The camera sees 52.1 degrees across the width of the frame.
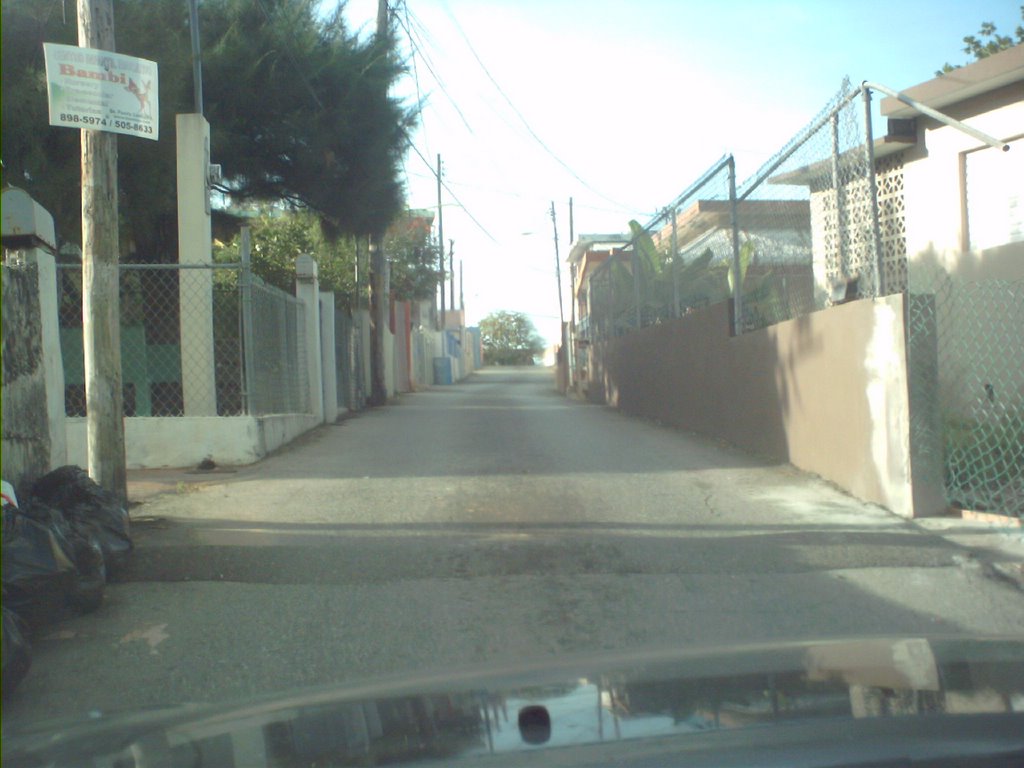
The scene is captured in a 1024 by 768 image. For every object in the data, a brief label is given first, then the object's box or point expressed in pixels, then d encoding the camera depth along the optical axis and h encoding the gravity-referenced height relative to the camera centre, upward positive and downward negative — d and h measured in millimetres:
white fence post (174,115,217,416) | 10680 +1519
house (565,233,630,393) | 25323 +2067
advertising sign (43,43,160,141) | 6328 +1966
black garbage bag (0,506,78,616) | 4598 -698
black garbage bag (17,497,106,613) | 5188 -752
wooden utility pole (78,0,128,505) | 6809 +750
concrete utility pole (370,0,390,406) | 20098 +1513
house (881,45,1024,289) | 10492 +2114
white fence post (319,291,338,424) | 15375 +626
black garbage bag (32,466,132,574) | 5754 -559
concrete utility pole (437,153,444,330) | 36738 +5602
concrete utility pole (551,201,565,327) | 41675 +4859
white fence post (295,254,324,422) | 14070 +1160
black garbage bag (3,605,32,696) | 4031 -954
